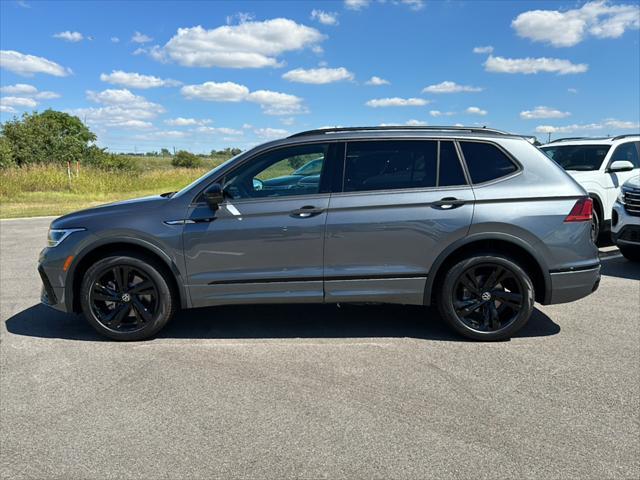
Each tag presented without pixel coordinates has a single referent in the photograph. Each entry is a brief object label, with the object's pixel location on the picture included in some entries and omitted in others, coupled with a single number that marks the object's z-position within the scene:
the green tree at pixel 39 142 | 34.51
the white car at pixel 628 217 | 6.61
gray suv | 4.18
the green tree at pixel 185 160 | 62.30
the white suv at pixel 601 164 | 8.22
